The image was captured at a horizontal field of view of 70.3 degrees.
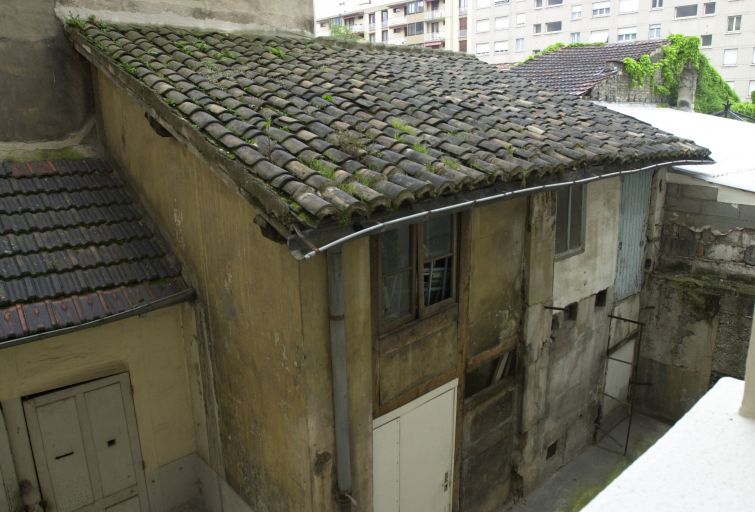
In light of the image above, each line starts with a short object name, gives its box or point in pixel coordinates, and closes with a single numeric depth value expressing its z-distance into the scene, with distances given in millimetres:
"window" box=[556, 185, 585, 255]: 8875
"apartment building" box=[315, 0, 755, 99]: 40906
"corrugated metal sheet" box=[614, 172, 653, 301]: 10266
